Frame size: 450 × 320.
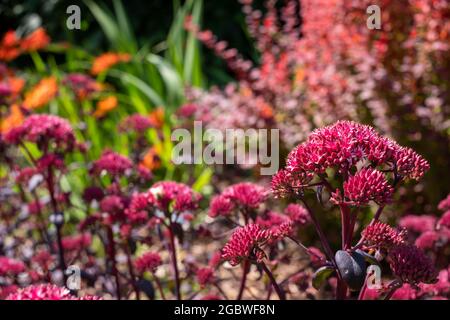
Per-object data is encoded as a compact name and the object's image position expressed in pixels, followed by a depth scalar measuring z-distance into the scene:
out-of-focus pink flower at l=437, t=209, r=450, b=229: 2.18
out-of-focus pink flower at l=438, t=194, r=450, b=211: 2.22
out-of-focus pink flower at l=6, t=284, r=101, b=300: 1.29
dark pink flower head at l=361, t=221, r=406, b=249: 1.57
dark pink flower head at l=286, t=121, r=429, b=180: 1.51
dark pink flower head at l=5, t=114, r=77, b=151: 2.41
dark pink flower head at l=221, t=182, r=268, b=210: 2.05
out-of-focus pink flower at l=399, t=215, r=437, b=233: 2.47
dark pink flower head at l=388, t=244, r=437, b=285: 1.60
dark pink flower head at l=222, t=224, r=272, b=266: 1.60
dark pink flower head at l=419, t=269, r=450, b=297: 2.11
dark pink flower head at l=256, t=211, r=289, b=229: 2.10
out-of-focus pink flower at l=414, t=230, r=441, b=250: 2.27
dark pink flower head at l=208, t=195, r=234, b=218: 2.05
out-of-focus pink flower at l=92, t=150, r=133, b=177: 2.44
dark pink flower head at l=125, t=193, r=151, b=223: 2.09
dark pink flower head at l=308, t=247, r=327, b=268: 2.12
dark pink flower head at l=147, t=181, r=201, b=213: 2.09
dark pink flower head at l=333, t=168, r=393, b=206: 1.49
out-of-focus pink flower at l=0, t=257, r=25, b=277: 2.32
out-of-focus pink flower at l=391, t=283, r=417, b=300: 2.07
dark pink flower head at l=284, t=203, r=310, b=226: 2.17
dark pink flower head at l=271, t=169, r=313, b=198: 1.60
